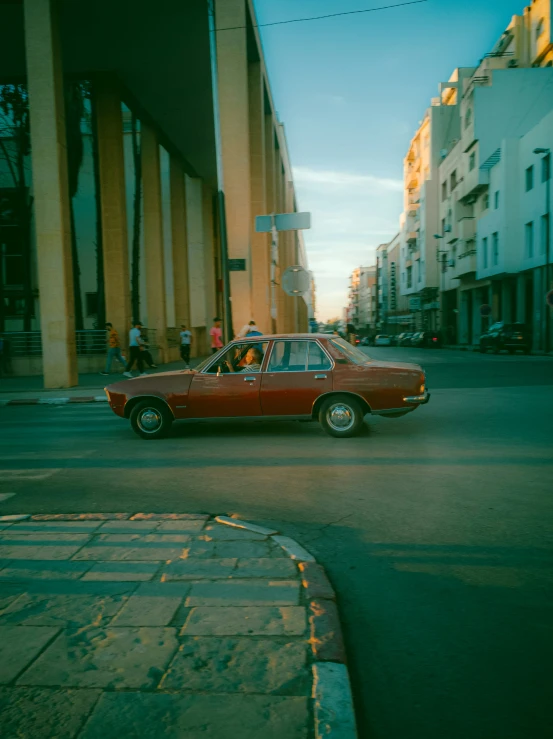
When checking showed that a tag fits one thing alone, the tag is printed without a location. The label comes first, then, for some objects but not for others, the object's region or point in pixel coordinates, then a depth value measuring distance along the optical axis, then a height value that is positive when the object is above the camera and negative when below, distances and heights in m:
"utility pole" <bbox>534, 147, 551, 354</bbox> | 29.48 +5.30
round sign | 14.82 +1.23
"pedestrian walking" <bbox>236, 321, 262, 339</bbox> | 15.62 +0.02
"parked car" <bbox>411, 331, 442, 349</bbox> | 48.44 -1.17
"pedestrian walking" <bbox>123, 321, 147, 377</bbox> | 18.59 -0.41
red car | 8.09 -0.79
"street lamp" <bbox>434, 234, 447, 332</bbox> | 55.88 +3.82
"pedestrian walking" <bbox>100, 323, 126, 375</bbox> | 19.19 -0.42
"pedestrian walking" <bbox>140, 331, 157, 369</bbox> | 19.17 -0.64
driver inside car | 8.41 -0.42
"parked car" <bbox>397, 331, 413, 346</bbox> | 58.20 -1.30
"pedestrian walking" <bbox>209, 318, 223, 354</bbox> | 20.81 -0.17
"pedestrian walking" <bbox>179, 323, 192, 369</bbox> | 22.28 -0.41
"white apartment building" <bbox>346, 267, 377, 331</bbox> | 134.59 +7.25
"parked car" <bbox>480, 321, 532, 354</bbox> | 30.33 -0.76
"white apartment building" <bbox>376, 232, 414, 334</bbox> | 89.69 +5.48
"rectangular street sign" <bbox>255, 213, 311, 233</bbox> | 13.98 +2.57
